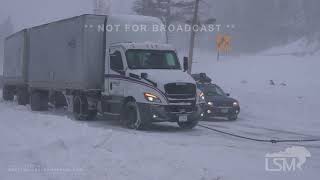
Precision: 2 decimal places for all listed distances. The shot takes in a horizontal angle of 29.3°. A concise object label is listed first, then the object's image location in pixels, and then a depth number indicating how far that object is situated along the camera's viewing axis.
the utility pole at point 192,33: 36.06
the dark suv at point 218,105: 23.59
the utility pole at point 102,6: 66.87
